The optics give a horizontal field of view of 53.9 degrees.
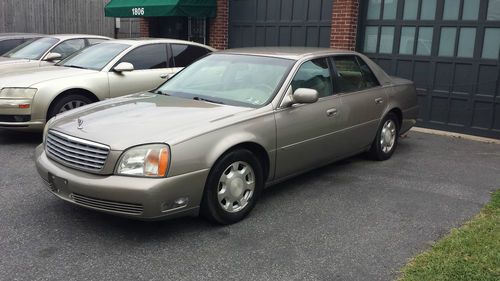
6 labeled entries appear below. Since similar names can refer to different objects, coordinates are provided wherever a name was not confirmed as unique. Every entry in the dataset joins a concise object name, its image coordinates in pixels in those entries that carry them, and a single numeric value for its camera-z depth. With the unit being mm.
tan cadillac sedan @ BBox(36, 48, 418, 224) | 3732
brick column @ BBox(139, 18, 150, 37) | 13867
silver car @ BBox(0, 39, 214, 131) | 6703
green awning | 11461
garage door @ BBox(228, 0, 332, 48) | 10273
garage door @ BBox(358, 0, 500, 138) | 8188
